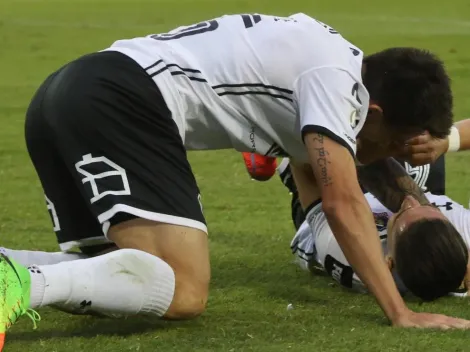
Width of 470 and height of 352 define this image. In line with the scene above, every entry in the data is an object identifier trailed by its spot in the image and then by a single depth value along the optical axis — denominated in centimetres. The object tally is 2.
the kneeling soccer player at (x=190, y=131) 725
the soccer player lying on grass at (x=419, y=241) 828
